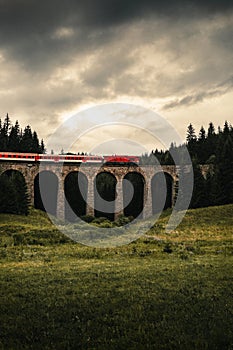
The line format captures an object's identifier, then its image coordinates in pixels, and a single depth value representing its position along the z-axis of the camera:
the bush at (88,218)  59.31
